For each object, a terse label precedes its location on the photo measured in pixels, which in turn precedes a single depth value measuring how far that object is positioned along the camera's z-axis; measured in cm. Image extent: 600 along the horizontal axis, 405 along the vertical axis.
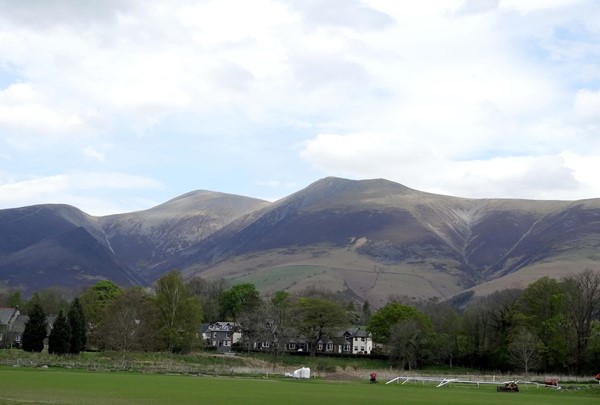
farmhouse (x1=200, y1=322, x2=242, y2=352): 16575
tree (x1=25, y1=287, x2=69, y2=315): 15727
